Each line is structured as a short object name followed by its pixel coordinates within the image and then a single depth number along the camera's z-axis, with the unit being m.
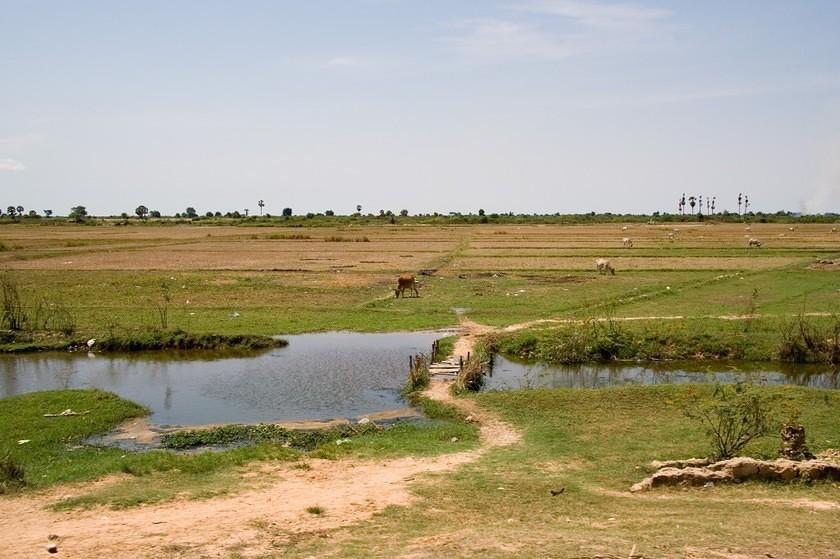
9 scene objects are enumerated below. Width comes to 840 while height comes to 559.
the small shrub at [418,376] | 16.92
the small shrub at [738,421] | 10.79
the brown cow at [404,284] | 30.39
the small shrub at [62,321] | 23.02
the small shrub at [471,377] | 16.59
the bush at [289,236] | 74.77
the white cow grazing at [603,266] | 38.22
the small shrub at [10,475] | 10.34
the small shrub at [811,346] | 19.22
